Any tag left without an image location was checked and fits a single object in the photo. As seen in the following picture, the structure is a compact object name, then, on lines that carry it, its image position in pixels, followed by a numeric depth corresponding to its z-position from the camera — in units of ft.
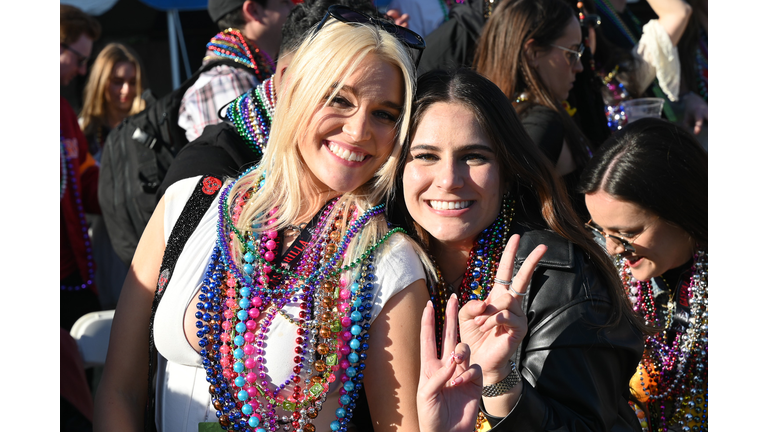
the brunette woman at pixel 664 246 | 8.19
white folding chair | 11.57
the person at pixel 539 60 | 10.33
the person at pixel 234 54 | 11.00
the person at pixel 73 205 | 13.56
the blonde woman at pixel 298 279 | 6.18
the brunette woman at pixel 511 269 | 5.80
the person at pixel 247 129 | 8.80
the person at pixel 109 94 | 17.52
